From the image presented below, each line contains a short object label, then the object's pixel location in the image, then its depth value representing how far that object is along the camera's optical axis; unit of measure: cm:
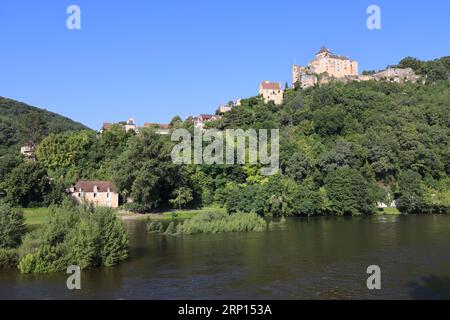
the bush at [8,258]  3138
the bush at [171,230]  4978
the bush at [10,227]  3244
